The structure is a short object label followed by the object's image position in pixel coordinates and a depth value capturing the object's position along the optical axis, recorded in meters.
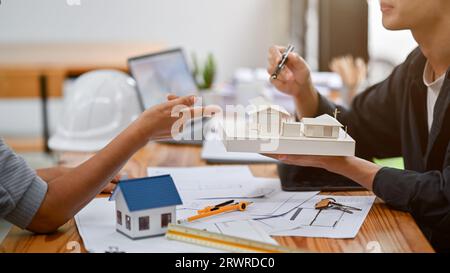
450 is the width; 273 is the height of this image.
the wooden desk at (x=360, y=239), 2.42
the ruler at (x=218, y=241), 2.35
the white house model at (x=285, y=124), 2.58
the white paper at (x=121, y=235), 2.38
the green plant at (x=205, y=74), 4.44
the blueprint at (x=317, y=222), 2.50
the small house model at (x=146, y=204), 2.41
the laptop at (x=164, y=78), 3.57
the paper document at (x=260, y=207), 2.59
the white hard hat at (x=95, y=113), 3.52
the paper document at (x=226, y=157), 3.28
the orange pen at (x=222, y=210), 2.56
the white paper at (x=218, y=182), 2.81
